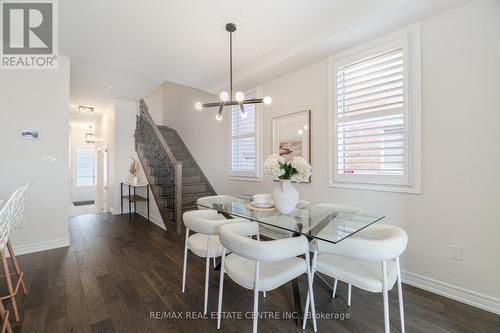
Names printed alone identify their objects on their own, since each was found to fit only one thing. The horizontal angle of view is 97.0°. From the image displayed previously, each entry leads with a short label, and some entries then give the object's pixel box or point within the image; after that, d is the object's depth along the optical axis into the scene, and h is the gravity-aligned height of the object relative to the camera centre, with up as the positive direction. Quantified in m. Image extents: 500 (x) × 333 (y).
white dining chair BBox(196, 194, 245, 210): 2.59 -0.42
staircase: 3.92 -0.14
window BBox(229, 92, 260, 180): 3.97 +0.40
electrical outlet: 2.03 -0.80
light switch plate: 3.20 +0.09
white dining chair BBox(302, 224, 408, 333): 1.38 -0.73
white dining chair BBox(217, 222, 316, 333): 1.35 -0.73
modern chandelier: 2.31 +0.73
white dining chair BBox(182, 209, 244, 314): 1.85 -0.71
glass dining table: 1.60 -0.46
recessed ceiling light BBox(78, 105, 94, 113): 5.87 +1.56
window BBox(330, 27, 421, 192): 2.26 +0.57
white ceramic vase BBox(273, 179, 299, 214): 2.06 -0.30
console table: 5.14 -0.74
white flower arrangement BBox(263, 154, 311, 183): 2.04 -0.03
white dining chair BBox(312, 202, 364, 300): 2.13 -0.44
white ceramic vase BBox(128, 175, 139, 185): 5.08 -0.33
